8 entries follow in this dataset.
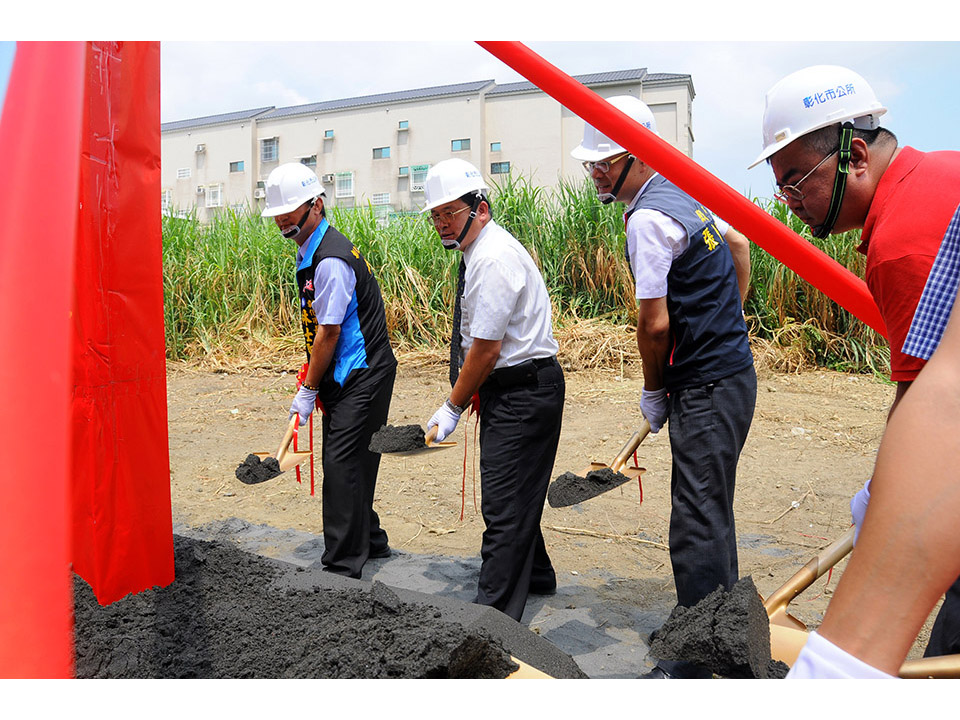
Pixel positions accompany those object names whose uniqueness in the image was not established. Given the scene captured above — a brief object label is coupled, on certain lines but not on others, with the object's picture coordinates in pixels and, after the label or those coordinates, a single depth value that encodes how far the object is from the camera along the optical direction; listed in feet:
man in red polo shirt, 4.22
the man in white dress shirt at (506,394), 10.11
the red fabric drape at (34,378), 3.98
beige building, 98.17
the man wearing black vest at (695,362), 8.39
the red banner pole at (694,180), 6.46
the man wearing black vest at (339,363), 12.17
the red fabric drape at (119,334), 5.86
